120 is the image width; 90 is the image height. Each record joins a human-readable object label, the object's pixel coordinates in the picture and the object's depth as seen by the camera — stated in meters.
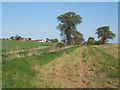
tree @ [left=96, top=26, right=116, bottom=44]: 77.25
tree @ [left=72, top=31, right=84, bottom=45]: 57.62
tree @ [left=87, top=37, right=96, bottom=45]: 112.07
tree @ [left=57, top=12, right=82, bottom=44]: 57.34
